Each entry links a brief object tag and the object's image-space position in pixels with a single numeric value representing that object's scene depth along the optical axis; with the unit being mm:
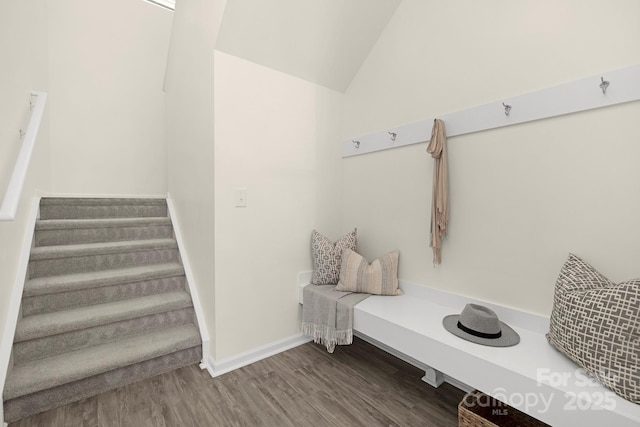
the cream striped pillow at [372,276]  2084
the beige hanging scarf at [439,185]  1825
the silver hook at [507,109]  1591
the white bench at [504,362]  1027
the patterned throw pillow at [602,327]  1015
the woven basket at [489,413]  1324
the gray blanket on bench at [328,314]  1927
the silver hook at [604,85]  1304
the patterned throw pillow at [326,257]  2266
